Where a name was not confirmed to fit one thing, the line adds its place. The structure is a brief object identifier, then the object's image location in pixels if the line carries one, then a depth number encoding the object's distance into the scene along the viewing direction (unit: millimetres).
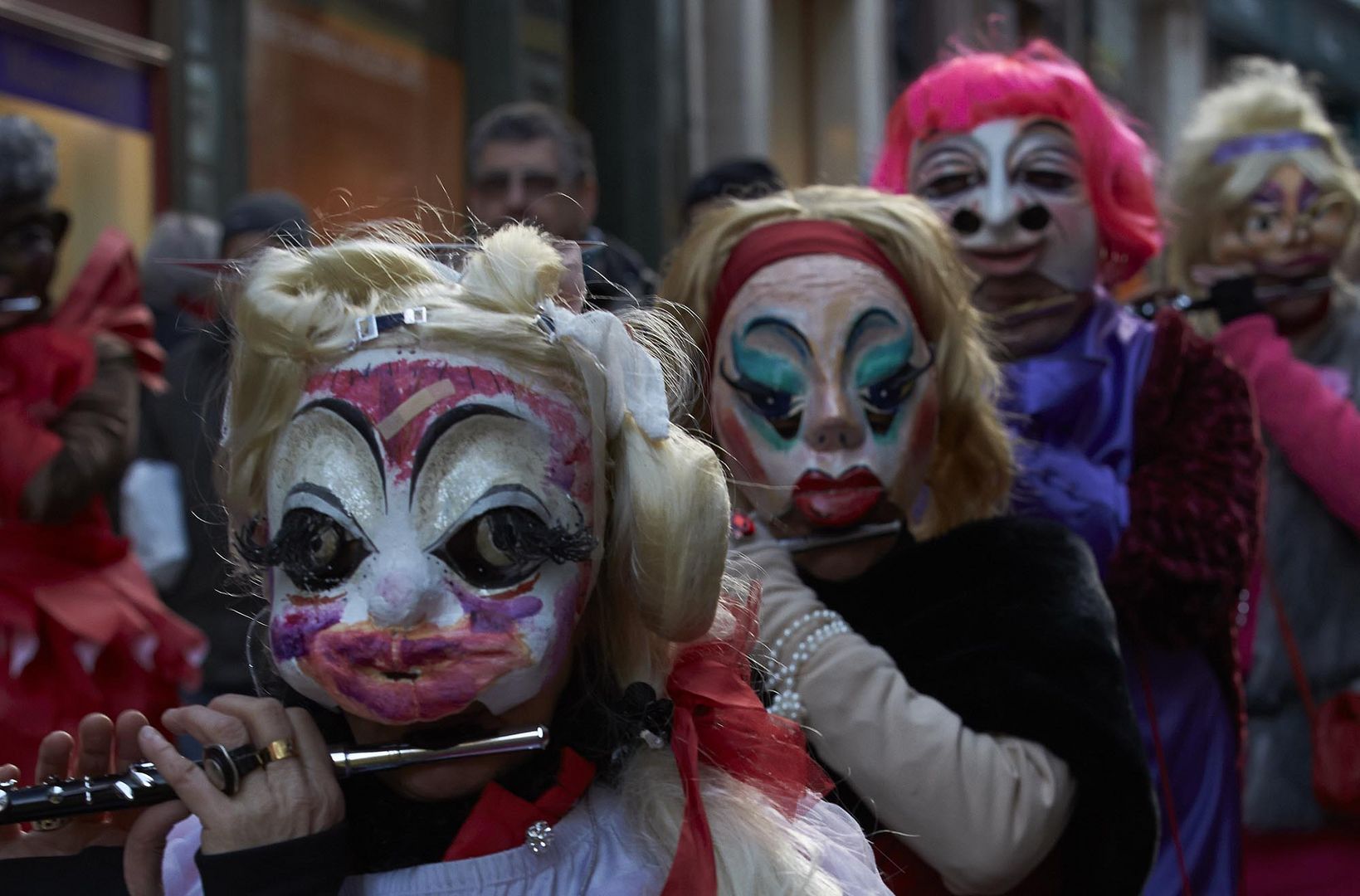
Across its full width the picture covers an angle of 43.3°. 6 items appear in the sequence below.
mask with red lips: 2439
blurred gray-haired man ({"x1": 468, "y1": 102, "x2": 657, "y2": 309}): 4324
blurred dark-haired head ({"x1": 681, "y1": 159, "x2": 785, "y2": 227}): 5035
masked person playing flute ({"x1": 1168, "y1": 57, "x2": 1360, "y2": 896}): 3812
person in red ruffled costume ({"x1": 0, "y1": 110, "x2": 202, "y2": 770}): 3471
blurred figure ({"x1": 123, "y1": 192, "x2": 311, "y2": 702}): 4609
